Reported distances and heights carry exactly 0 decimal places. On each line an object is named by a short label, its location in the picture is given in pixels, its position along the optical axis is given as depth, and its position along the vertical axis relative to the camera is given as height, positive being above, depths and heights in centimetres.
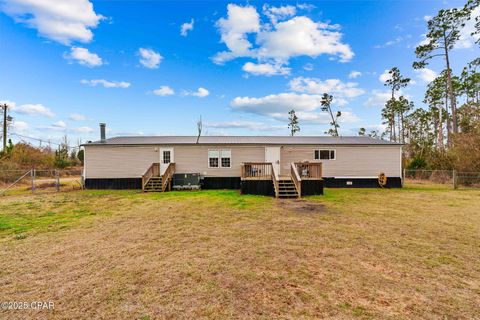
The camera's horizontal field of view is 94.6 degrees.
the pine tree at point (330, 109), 3206 +847
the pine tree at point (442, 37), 1848 +1121
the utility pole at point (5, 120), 2636 +607
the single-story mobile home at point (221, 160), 1419 +46
